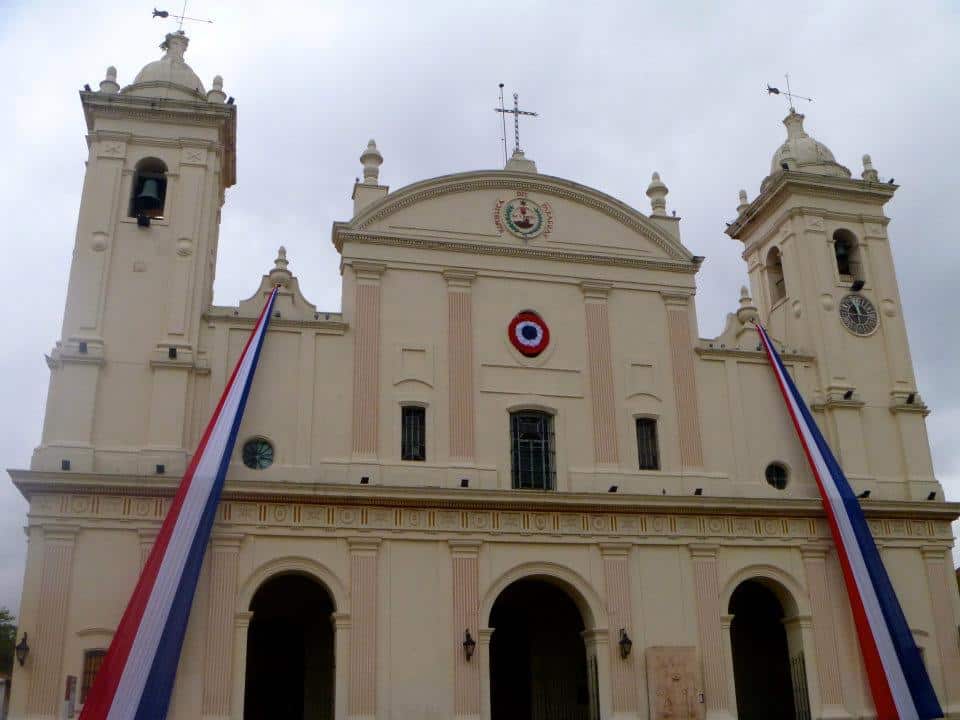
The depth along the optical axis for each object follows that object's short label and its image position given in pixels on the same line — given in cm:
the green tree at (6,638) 5748
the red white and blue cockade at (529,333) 2414
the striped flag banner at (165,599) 1766
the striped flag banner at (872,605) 2156
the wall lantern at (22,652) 1884
